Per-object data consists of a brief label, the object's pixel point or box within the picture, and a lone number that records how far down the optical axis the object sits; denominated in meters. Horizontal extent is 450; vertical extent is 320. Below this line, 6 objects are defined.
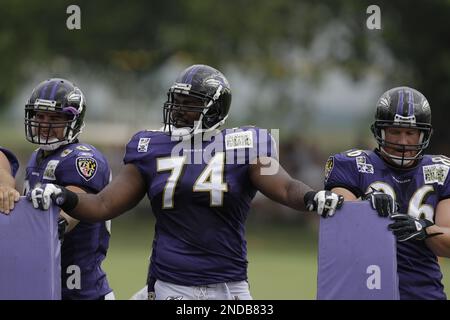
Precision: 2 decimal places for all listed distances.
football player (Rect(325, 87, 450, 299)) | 11.36
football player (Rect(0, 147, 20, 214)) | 10.97
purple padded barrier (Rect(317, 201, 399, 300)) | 10.51
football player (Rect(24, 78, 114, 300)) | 12.16
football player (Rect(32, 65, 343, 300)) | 11.08
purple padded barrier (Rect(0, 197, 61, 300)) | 10.70
